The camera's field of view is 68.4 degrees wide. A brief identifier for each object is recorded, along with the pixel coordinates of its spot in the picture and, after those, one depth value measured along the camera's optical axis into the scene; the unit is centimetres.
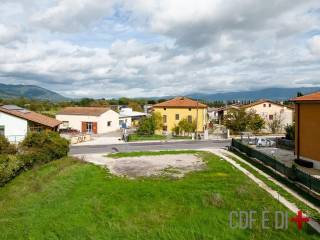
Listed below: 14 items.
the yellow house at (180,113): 3900
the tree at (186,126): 3715
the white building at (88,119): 3912
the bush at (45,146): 2028
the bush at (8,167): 1587
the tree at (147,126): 3659
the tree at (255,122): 3730
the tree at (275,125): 4093
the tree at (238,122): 3704
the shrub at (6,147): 2022
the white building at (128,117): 4588
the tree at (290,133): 2814
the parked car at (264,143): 2829
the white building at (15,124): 2852
